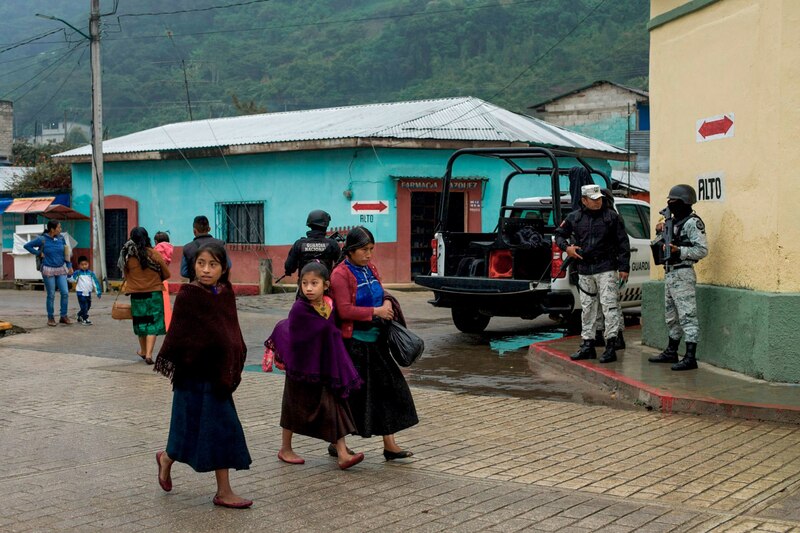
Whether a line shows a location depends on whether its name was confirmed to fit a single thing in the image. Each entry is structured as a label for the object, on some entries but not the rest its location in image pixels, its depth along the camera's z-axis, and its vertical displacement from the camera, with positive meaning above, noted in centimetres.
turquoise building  2395 +144
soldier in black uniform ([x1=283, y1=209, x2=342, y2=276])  980 -13
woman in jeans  1598 -36
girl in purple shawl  642 -83
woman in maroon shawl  569 -75
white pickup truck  1270 -42
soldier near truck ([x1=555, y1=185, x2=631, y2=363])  1028 -27
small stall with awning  2786 +50
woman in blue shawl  665 -73
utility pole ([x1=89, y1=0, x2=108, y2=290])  2584 +173
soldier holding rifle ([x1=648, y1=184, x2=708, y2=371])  961 -22
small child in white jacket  1628 -81
